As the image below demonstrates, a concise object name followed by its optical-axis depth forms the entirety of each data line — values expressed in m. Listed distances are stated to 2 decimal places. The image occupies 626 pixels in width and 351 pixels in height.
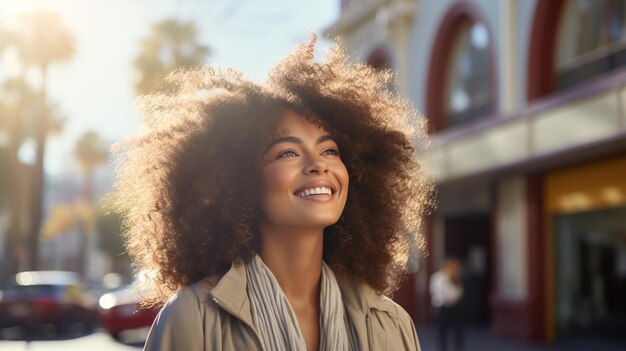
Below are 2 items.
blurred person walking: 13.25
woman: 2.64
